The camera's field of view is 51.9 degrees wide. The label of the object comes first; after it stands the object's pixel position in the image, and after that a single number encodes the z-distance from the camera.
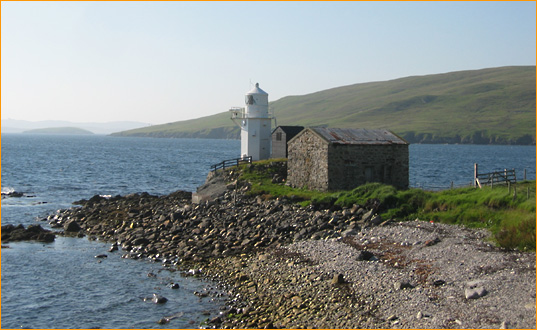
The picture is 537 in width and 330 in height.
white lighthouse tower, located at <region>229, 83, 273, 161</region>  47.88
